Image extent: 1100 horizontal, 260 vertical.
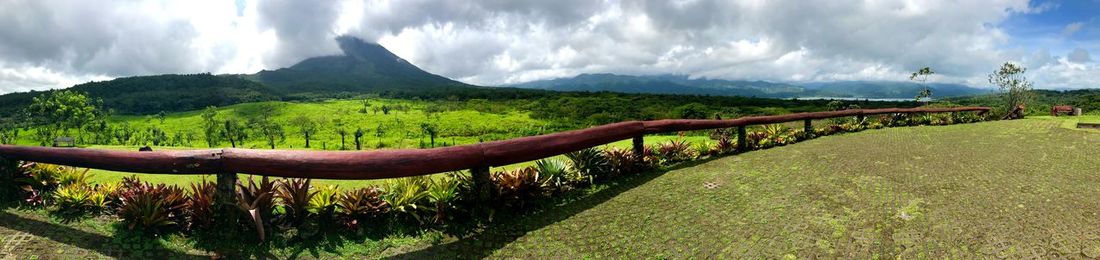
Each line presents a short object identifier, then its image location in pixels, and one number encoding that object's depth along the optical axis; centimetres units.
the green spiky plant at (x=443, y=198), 444
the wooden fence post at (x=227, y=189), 400
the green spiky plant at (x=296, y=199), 420
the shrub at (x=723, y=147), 858
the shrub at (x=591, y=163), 624
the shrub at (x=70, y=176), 566
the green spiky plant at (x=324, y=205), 421
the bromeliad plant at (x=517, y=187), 488
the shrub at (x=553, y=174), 547
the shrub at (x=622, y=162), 646
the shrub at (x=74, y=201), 468
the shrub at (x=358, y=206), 426
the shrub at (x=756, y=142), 923
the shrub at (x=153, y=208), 415
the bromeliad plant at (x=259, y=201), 391
